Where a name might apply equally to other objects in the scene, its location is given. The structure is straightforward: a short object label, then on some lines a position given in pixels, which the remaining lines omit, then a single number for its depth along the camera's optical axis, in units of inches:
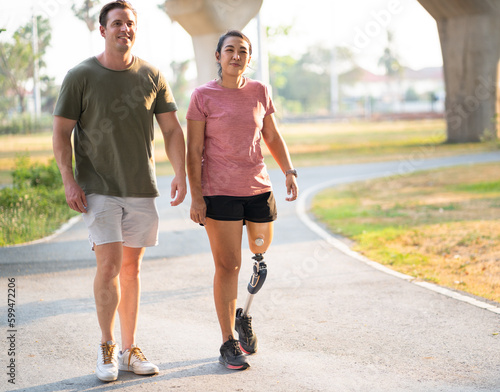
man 175.0
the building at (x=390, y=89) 4239.7
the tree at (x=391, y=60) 4766.2
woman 183.5
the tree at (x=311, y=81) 4377.5
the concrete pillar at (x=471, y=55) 1131.9
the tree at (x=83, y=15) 1042.2
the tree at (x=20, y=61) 1493.6
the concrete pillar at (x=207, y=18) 881.5
